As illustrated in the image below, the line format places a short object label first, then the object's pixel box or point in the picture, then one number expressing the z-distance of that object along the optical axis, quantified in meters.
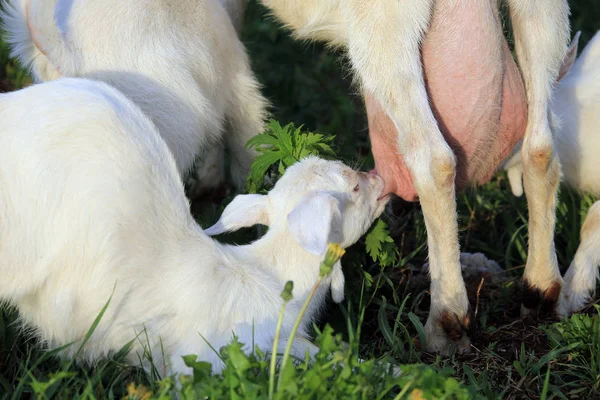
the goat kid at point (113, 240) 3.23
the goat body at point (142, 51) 4.09
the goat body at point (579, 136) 4.57
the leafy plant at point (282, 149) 4.01
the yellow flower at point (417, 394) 2.54
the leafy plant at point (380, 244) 3.97
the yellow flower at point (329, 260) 2.57
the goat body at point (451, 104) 3.78
